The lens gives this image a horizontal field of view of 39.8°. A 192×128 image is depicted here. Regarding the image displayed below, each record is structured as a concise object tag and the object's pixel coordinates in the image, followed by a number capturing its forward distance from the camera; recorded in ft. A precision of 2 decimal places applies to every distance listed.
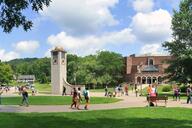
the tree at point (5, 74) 279.63
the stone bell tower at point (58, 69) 122.45
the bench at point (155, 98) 63.62
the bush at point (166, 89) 156.83
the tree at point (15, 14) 32.02
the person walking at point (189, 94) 75.22
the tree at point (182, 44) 111.78
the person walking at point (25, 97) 65.40
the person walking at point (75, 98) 60.35
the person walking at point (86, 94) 60.51
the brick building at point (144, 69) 268.13
